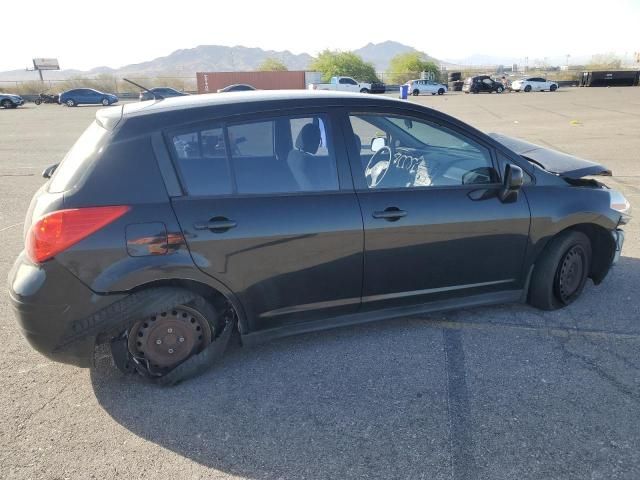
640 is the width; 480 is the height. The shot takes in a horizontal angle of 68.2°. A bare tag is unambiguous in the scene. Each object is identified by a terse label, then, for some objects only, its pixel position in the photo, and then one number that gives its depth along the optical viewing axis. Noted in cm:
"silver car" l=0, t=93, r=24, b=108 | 3641
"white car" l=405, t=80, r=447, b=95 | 4472
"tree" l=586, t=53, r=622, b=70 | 7275
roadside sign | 7744
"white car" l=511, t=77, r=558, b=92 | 4503
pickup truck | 4088
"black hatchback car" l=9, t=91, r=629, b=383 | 267
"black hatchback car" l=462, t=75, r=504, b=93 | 4481
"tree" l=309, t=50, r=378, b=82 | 6850
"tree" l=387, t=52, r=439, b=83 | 6538
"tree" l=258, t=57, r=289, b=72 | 8238
